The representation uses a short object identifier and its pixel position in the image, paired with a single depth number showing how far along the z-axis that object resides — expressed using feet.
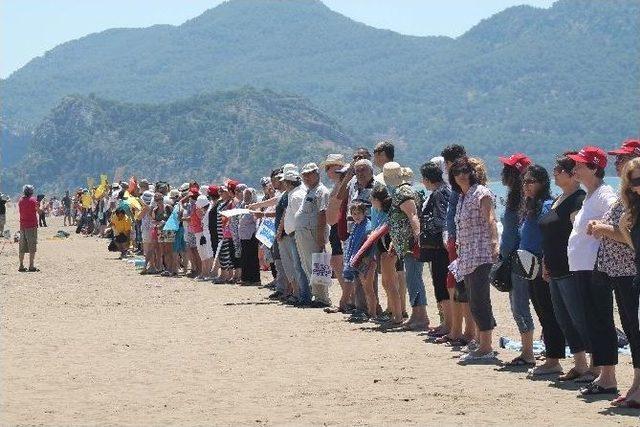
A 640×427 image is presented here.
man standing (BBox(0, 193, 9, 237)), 122.85
